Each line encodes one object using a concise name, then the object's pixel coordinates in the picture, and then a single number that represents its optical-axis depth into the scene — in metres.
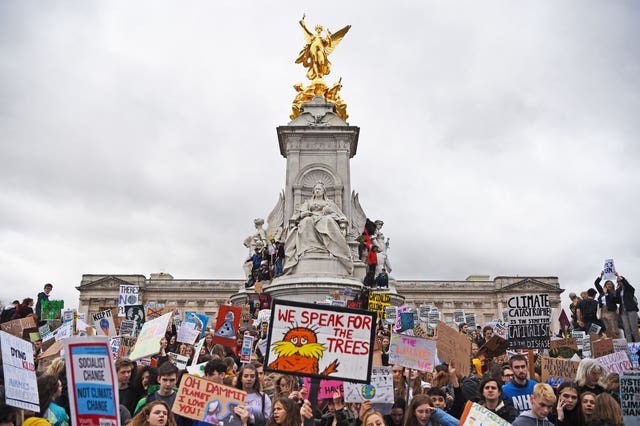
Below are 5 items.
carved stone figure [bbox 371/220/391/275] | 27.79
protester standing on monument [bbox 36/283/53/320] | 17.45
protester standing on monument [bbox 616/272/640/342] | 15.73
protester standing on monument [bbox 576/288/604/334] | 16.11
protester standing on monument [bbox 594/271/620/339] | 15.98
